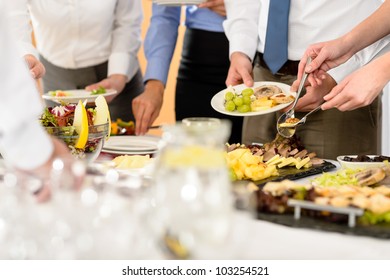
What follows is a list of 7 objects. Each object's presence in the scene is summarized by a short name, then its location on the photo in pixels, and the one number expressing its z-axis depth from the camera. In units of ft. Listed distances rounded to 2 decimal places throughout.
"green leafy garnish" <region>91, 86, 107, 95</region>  10.23
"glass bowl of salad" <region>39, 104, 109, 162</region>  6.68
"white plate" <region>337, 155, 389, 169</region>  6.71
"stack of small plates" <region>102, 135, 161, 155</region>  8.08
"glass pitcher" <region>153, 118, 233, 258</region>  3.34
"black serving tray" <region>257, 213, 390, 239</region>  4.34
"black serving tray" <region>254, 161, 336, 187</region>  6.44
